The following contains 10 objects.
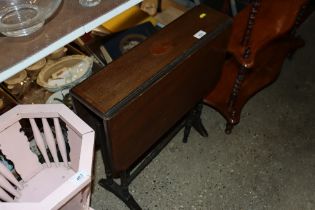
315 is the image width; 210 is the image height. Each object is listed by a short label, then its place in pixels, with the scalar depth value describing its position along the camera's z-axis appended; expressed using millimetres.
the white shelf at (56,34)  860
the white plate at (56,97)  1339
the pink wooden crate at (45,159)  926
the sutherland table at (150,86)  1066
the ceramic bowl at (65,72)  1340
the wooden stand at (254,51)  1533
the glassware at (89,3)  1016
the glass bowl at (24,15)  935
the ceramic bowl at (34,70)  1363
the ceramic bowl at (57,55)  1409
